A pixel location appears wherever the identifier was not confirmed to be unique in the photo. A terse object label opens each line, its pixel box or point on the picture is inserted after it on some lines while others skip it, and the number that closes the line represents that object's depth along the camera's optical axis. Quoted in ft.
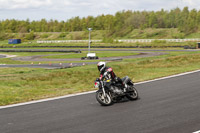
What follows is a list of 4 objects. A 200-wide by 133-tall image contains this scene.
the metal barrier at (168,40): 285.64
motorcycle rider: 35.81
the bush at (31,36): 518.37
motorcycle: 35.60
